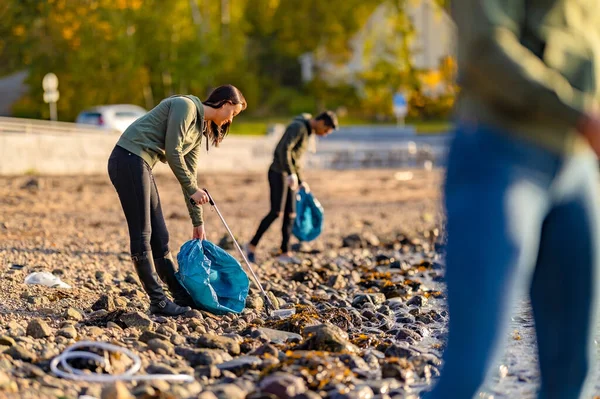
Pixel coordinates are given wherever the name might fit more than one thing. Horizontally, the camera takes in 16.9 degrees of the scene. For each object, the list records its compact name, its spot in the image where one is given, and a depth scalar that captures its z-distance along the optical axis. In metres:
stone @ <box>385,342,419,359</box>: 10.82
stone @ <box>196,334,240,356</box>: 10.81
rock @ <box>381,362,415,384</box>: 9.95
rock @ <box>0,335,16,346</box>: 10.29
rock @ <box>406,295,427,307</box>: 15.32
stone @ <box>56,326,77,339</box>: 11.24
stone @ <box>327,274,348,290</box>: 17.41
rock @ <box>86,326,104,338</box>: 11.49
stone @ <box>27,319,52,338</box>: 11.13
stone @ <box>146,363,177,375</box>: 9.49
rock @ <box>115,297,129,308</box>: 13.62
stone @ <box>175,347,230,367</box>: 10.11
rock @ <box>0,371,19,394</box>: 8.37
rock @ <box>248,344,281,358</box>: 10.47
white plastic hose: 8.80
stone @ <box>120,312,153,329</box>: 12.07
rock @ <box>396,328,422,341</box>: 12.49
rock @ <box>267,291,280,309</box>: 14.49
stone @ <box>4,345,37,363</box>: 9.79
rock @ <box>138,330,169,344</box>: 10.95
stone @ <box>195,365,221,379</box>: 9.63
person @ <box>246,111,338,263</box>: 19.52
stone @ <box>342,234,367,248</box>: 24.66
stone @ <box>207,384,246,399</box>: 8.57
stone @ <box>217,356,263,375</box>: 9.81
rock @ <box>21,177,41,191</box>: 34.51
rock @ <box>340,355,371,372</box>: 10.04
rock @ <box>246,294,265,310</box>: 14.21
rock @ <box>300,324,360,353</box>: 10.59
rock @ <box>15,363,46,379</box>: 9.08
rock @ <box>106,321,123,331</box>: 11.87
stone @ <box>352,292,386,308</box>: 15.29
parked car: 61.79
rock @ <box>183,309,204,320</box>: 12.62
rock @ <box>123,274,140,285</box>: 16.60
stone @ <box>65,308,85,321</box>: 12.60
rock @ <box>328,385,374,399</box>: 8.83
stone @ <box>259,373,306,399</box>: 8.54
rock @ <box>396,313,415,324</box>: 13.80
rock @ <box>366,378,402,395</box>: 9.21
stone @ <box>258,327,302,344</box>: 11.54
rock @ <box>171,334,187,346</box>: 11.13
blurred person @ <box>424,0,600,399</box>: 5.04
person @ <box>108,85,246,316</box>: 11.99
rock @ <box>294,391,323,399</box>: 8.49
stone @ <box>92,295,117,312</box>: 13.21
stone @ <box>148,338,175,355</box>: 10.51
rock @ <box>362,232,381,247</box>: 25.10
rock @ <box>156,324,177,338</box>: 11.39
